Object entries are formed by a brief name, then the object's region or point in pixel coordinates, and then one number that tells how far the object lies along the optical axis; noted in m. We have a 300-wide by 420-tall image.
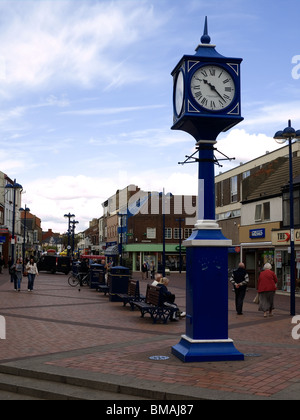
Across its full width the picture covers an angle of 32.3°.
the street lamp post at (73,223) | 66.25
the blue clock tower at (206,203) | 8.40
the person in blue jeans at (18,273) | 24.09
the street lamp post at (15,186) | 36.04
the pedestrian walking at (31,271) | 23.50
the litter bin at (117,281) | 19.89
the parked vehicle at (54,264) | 48.91
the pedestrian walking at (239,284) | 16.47
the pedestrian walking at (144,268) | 44.22
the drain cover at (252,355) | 8.75
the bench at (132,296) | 17.34
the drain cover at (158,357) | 8.50
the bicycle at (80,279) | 29.61
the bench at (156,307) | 14.20
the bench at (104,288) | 23.07
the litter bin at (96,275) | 26.91
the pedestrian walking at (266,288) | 15.71
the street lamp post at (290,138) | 16.84
